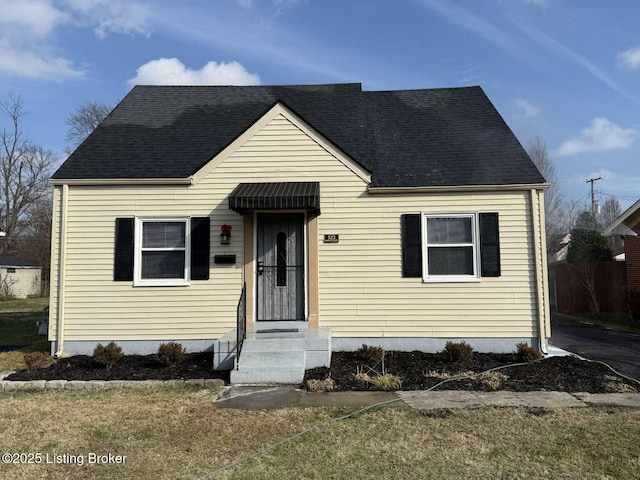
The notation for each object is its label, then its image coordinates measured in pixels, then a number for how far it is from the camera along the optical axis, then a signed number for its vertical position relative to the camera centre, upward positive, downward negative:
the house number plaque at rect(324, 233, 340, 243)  8.65 +0.67
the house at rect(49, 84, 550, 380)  8.50 +0.43
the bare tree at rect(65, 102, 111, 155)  31.19 +11.01
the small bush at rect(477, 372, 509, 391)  6.40 -1.64
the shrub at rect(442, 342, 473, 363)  7.64 -1.40
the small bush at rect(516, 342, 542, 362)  7.62 -1.43
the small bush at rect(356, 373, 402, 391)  6.40 -1.61
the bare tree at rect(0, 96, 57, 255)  35.59 +6.65
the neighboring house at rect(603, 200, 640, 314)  15.52 +0.79
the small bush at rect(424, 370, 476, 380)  6.90 -1.63
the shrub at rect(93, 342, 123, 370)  7.50 -1.37
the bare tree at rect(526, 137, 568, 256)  29.03 +3.78
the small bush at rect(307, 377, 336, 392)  6.34 -1.63
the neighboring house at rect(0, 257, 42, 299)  27.94 -0.20
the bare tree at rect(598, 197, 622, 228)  47.65 +6.72
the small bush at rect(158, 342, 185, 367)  7.48 -1.37
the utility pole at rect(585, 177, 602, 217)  36.31 +6.12
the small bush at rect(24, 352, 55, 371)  7.42 -1.44
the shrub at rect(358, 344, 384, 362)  7.59 -1.40
